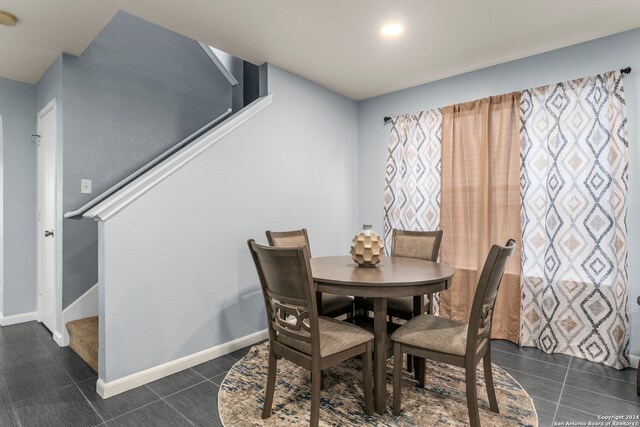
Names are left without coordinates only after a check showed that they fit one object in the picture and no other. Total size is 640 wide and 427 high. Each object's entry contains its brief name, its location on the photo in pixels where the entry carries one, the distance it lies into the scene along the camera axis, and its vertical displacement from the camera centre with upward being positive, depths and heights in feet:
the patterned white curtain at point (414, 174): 11.59 +1.36
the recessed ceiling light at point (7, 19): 7.40 +4.36
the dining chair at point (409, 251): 8.39 -1.08
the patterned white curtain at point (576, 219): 8.35 -0.21
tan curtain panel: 9.93 +0.45
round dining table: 6.02 -1.33
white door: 9.95 -0.03
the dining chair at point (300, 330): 5.39 -2.06
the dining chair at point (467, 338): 5.46 -2.19
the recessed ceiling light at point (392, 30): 8.17 +4.46
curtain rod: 8.25 +3.41
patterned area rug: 6.05 -3.68
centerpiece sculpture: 7.45 -0.80
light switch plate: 9.78 +0.83
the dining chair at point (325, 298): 8.49 -2.19
